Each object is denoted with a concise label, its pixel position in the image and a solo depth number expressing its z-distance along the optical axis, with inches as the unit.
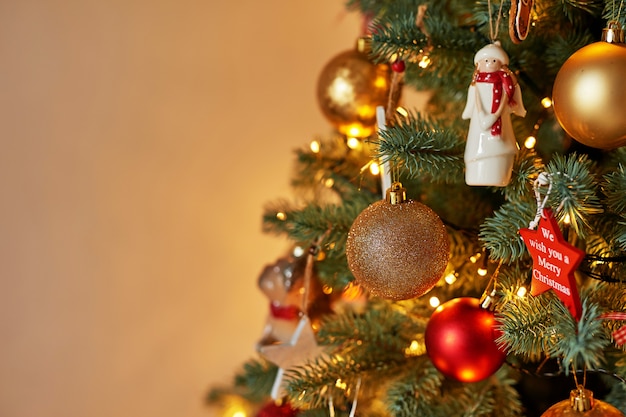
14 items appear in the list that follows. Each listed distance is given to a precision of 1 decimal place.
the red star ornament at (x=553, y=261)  18.3
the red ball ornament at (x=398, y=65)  25.8
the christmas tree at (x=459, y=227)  19.5
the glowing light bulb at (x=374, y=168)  28.4
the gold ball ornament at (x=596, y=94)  18.9
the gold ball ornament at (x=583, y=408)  19.3
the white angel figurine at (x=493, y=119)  20.7
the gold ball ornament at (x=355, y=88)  30.7
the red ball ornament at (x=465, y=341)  22.2
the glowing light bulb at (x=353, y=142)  32.4
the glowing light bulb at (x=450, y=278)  25.2
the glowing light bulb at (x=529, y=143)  23.7
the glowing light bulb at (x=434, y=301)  27.4
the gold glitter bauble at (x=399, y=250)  21.5
